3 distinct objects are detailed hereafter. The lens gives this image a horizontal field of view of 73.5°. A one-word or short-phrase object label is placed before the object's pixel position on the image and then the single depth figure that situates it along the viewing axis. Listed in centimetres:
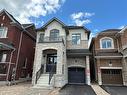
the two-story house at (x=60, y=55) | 1018
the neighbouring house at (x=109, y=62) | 1181
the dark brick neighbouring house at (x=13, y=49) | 1103
